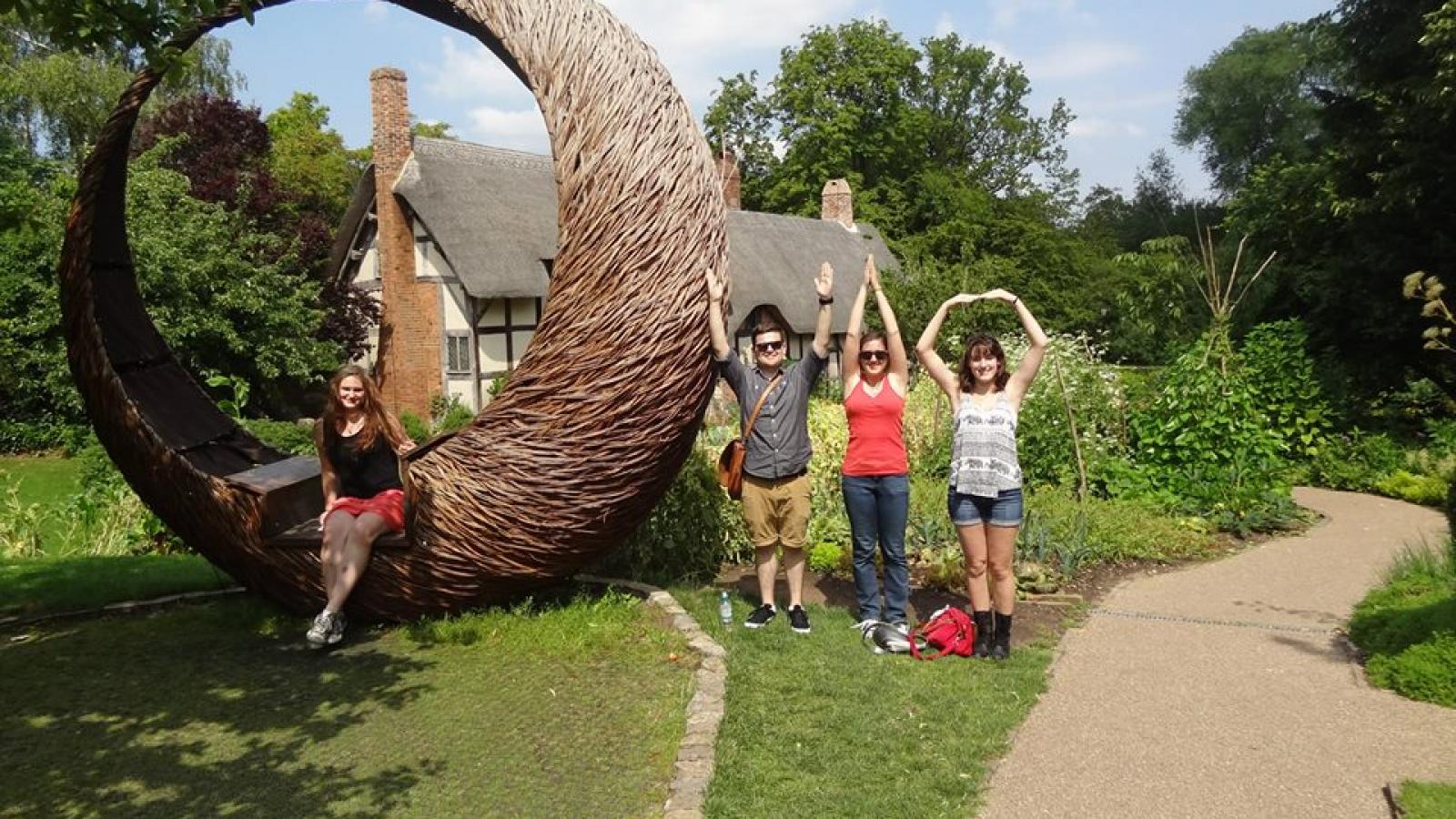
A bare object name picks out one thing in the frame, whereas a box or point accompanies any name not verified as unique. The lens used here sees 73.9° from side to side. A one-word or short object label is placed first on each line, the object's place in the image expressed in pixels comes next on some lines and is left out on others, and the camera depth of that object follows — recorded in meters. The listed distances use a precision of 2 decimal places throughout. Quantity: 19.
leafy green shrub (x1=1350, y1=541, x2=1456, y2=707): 4.59
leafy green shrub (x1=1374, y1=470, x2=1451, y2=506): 10.36
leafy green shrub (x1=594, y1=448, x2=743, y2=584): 6.51
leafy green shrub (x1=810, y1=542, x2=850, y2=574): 7.26
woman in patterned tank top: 4.89
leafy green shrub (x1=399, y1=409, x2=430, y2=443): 15.54
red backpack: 5.09
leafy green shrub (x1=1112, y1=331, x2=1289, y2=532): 8.92
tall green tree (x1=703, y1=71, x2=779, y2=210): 40.59
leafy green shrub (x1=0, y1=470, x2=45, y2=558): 8.36
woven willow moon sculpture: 4.69
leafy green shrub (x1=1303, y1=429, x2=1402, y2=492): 11.47
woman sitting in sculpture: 5.10
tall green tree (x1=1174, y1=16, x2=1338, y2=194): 51.62
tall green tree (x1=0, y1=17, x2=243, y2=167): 28.05
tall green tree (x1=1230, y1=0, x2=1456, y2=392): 13.09
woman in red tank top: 5.15
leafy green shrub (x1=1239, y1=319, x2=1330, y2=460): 9.39
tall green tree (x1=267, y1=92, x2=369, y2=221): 31.17
